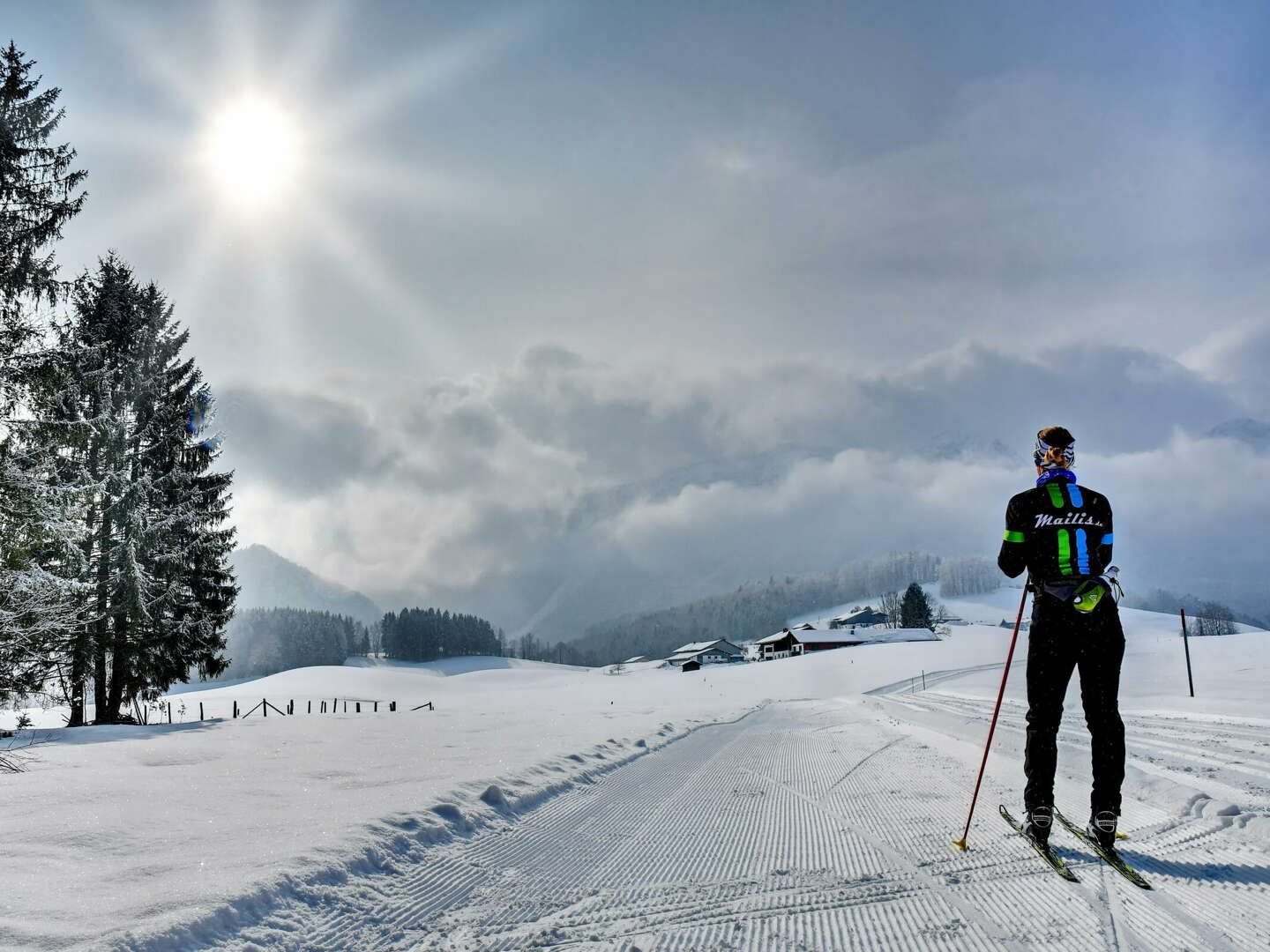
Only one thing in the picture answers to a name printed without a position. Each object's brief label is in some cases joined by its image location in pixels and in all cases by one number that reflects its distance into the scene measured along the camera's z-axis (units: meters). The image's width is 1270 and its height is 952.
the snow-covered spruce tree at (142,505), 17.20
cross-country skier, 4.14
